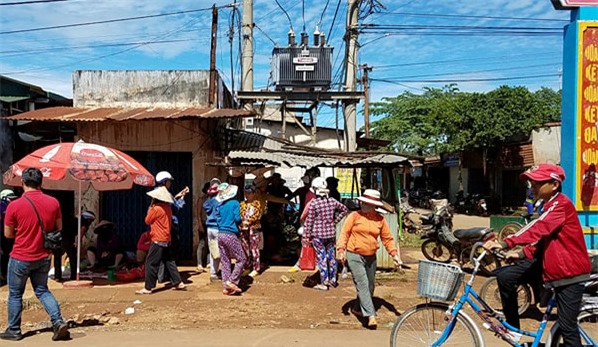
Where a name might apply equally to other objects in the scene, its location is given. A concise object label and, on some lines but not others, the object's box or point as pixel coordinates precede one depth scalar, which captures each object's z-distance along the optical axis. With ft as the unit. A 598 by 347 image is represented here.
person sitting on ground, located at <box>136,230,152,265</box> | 29.35
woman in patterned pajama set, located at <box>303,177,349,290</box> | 27.43
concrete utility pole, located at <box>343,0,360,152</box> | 53.06
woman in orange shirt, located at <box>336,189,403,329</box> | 20.11
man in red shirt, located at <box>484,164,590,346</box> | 13.08
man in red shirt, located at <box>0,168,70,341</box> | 17.83
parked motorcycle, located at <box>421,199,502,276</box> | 31.65
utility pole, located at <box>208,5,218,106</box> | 36.17
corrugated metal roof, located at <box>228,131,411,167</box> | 30.66
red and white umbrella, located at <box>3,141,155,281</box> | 24.11
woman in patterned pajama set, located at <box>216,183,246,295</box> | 25.94
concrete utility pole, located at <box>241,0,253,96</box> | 55.47
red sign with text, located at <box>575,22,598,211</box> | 24.21
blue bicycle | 13.39
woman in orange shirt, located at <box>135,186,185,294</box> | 25.38
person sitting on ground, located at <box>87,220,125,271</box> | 31.63
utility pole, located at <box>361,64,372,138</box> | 83.94
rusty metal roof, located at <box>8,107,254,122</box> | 29.45
